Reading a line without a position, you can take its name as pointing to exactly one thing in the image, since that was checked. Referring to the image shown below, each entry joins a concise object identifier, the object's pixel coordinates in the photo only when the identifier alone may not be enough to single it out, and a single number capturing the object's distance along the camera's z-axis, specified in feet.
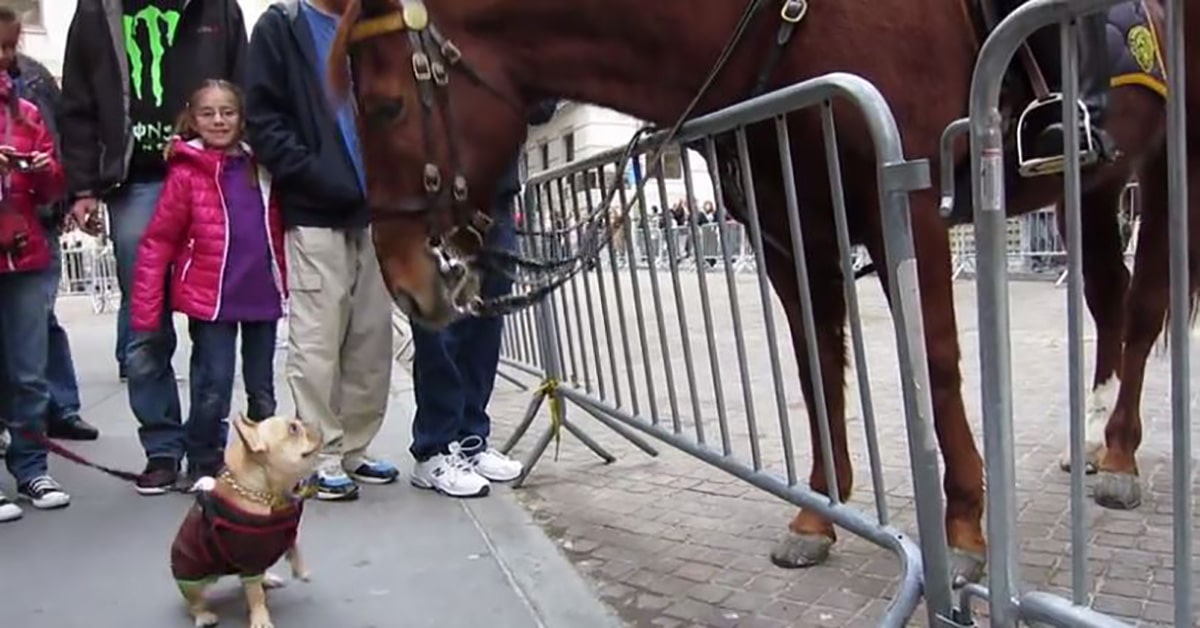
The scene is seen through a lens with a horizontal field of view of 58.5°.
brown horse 9.29
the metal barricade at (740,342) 7.37
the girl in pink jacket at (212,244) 13.92
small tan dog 9.43
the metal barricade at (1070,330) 5.49
